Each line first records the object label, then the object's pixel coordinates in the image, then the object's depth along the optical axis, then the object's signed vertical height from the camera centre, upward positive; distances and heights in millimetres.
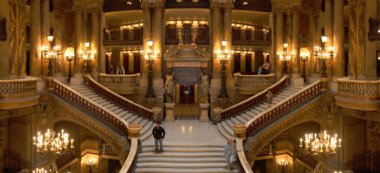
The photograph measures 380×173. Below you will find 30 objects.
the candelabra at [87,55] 30708 +1068
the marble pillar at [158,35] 29969 +2443
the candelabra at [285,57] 30734 +786
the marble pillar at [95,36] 31031 +2509
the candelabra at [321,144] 16219 -3060
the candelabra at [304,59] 31262 +636
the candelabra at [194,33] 29091 +2495
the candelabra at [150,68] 28389 +55
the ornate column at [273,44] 31609 +1786
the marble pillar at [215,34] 30000 +2476
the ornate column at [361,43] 20859 +1223
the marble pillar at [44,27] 25719 +2671
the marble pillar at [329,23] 24703 +2650
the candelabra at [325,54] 22688 +744
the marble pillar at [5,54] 21000 +826
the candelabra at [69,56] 30528 +994
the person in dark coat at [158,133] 18641 -2892
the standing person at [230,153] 17281 -3564
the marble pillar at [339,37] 23422 +1700
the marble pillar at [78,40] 30422 +2170
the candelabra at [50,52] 22984 +1089
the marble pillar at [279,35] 31125 +2460
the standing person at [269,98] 24659 -1813
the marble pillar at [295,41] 30562 +1922
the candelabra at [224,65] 28234 +213
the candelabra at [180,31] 28362 +2777
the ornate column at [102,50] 31828 +1449
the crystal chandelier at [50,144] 15207 -2821
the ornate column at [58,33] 30266 +2678
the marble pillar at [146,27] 30078 +3009
